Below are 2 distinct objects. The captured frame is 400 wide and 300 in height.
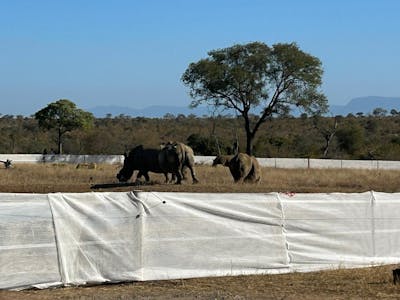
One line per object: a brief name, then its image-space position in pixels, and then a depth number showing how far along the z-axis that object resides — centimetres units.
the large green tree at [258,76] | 6562
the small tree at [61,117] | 7294
